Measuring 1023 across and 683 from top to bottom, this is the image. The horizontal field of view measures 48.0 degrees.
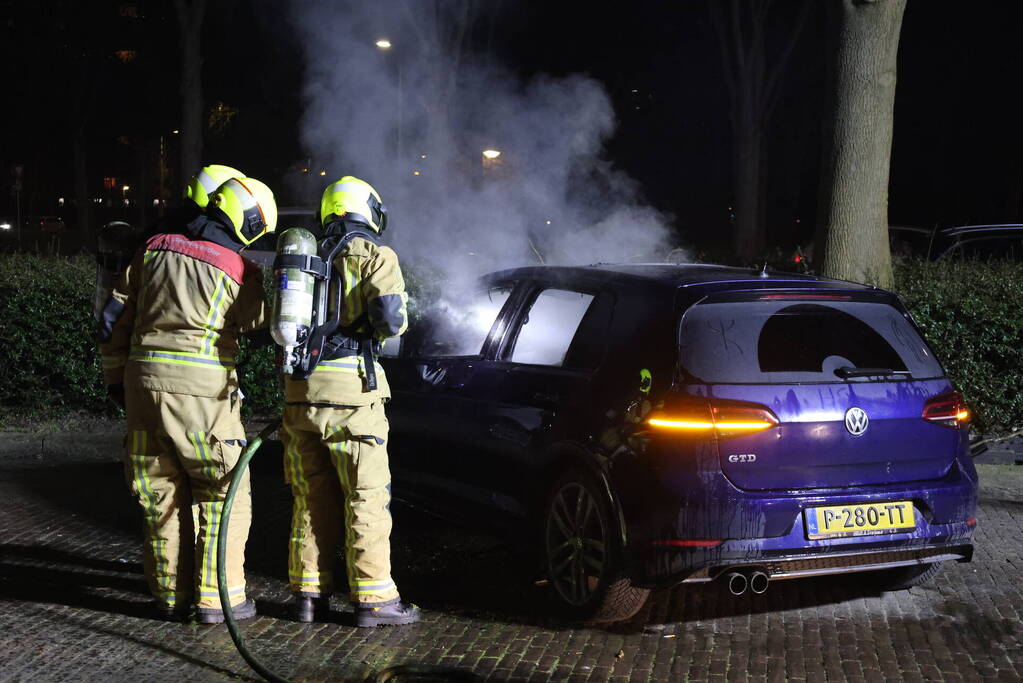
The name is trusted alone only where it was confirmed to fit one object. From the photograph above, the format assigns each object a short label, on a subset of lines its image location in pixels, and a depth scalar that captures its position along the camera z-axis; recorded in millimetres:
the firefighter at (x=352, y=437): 4660
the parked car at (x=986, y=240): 13016
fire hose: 4191
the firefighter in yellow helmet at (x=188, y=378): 4711
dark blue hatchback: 4348
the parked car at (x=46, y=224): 56344
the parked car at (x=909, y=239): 14264
